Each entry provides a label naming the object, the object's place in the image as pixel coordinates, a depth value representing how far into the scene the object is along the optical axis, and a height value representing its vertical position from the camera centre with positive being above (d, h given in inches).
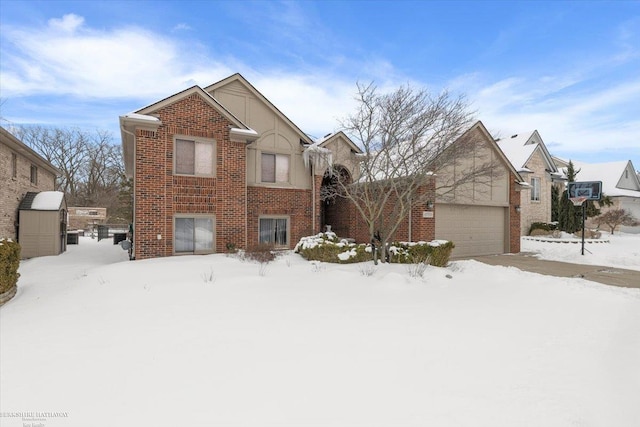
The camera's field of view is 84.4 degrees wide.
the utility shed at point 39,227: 635.5 -30.8
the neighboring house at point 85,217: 1419.8 -26.3
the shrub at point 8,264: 314.3 -50.8
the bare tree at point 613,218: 1018.1 -5.3
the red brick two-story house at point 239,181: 488.4 +49.4
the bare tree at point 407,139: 442.0 +97.2
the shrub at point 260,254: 441.5 -53.7
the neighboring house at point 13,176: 574.2 +62.4
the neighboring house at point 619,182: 1232.8 +128.8
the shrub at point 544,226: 1020.2 -31.0
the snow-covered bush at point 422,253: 451.8 -50.4
